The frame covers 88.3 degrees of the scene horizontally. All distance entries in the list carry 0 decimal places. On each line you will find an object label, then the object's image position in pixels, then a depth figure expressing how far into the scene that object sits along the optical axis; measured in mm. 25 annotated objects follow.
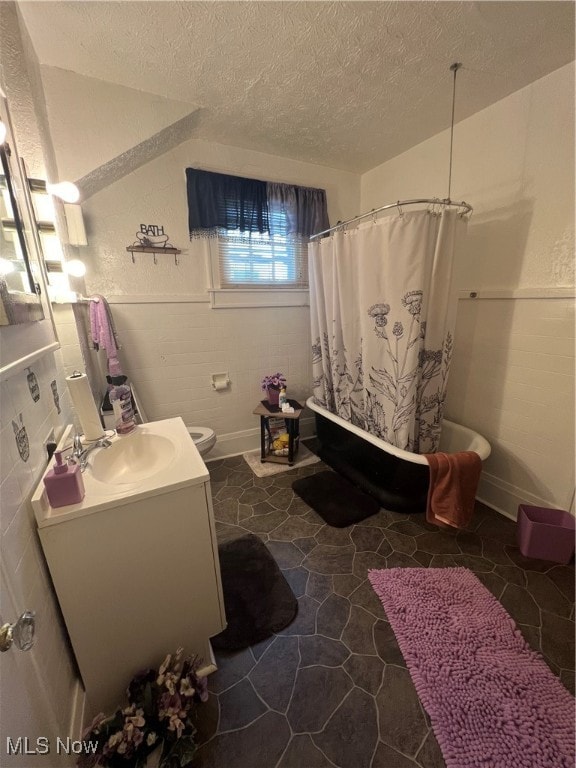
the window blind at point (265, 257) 2508
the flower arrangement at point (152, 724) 897
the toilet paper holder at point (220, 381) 2654
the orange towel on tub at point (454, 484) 1763
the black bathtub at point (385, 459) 1883
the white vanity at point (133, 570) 912
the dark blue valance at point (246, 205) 2285
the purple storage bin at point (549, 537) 1599
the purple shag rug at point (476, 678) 974
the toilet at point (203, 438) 2184
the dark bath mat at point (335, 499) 1975
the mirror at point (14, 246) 861
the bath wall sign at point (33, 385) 991
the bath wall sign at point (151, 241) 2184
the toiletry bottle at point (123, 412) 1383
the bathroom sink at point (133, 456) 1284
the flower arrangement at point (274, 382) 2623
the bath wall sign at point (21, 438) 844
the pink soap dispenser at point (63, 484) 862
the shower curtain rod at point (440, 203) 1615
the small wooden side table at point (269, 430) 2502
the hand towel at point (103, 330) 1982
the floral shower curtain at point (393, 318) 1729
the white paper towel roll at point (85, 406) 1268
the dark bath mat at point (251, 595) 1315
